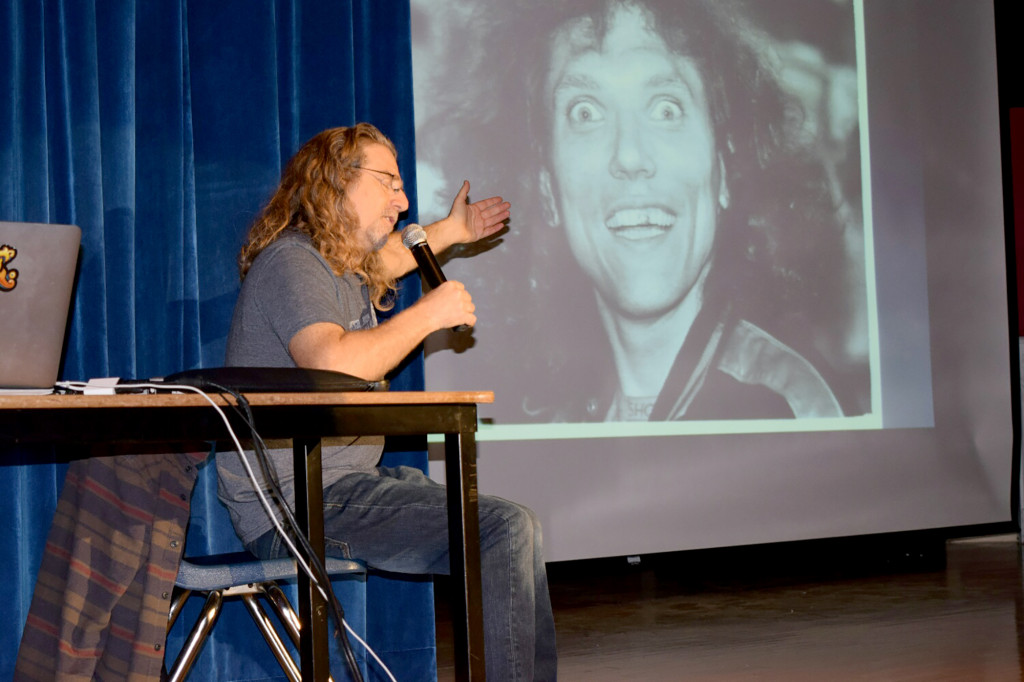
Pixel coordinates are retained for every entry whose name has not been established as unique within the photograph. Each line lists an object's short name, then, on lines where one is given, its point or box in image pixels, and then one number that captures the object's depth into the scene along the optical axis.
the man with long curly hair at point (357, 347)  6.10
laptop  5.67
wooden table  5.61
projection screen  8.20
